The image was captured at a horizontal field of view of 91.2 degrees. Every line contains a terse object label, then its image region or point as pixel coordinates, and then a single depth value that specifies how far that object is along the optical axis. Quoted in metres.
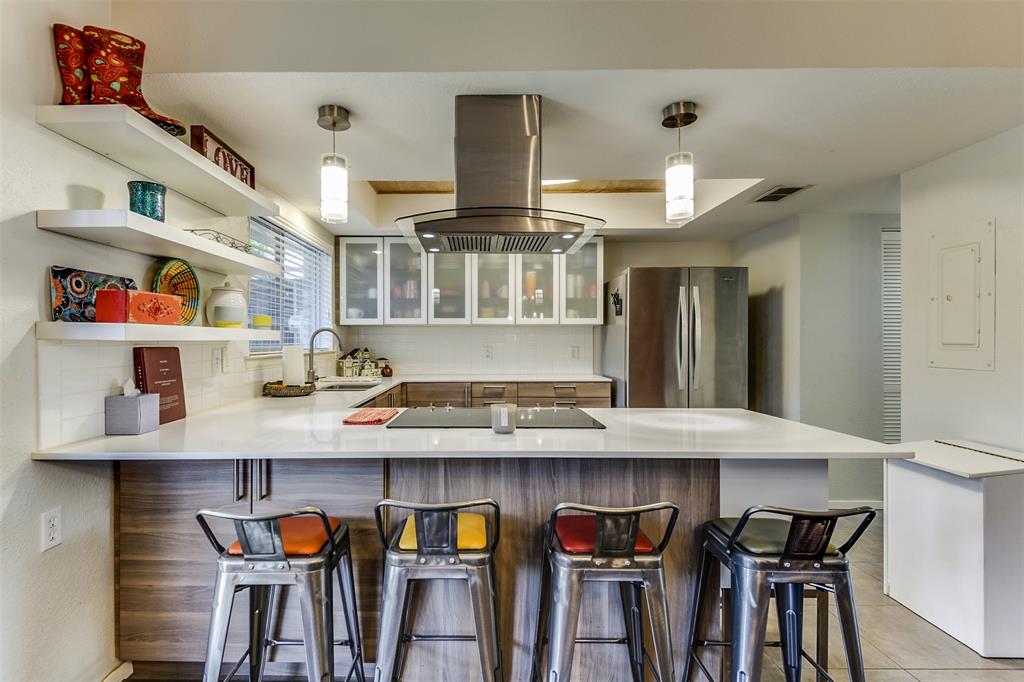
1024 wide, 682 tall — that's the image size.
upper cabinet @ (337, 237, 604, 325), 4.32
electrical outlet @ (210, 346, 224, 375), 2.42
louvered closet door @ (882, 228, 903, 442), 3.68
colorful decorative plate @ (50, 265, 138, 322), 1.55
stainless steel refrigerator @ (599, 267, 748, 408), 3.69
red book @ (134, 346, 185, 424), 1.91
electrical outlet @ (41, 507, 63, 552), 1.52
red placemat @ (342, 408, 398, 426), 2.02
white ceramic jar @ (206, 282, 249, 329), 2.20
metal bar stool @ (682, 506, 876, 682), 1.43
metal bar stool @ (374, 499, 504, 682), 1.45
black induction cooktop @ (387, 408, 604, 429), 1.96
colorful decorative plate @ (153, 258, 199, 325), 2.00
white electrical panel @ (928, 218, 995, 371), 2.31
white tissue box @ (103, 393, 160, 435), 1.77
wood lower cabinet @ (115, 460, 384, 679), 1.76
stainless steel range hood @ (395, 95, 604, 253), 1.88
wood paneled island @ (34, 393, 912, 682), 1.75
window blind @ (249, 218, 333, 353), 2.98
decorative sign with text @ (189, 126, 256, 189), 1.96
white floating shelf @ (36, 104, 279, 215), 1.51
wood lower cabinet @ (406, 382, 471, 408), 4.04
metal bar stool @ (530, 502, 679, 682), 1.43
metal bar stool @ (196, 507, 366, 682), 1.40
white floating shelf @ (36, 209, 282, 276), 1.50
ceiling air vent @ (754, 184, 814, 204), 3.01
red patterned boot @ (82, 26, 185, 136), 1.61
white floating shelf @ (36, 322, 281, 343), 1.50
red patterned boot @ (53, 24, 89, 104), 1.59
